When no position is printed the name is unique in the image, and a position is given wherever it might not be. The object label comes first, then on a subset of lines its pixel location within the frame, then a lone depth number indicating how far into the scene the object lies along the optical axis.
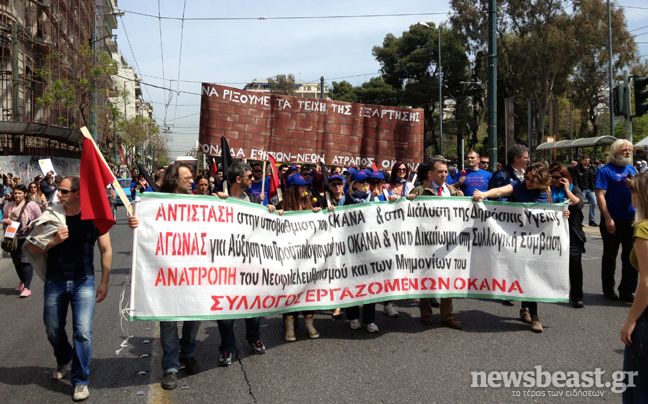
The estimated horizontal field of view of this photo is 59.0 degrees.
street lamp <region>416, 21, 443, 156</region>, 41.27
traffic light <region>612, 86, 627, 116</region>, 11.99
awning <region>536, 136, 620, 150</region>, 24.70
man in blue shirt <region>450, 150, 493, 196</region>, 8.51
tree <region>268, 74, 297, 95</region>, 71.00
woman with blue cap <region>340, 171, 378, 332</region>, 5.91
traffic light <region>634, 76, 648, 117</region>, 11.30
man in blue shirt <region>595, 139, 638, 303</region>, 6.94
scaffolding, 27.27
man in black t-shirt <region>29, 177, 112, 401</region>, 4.34
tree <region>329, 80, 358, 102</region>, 72.26
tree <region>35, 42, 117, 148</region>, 30.22
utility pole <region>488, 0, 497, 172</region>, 11.91
